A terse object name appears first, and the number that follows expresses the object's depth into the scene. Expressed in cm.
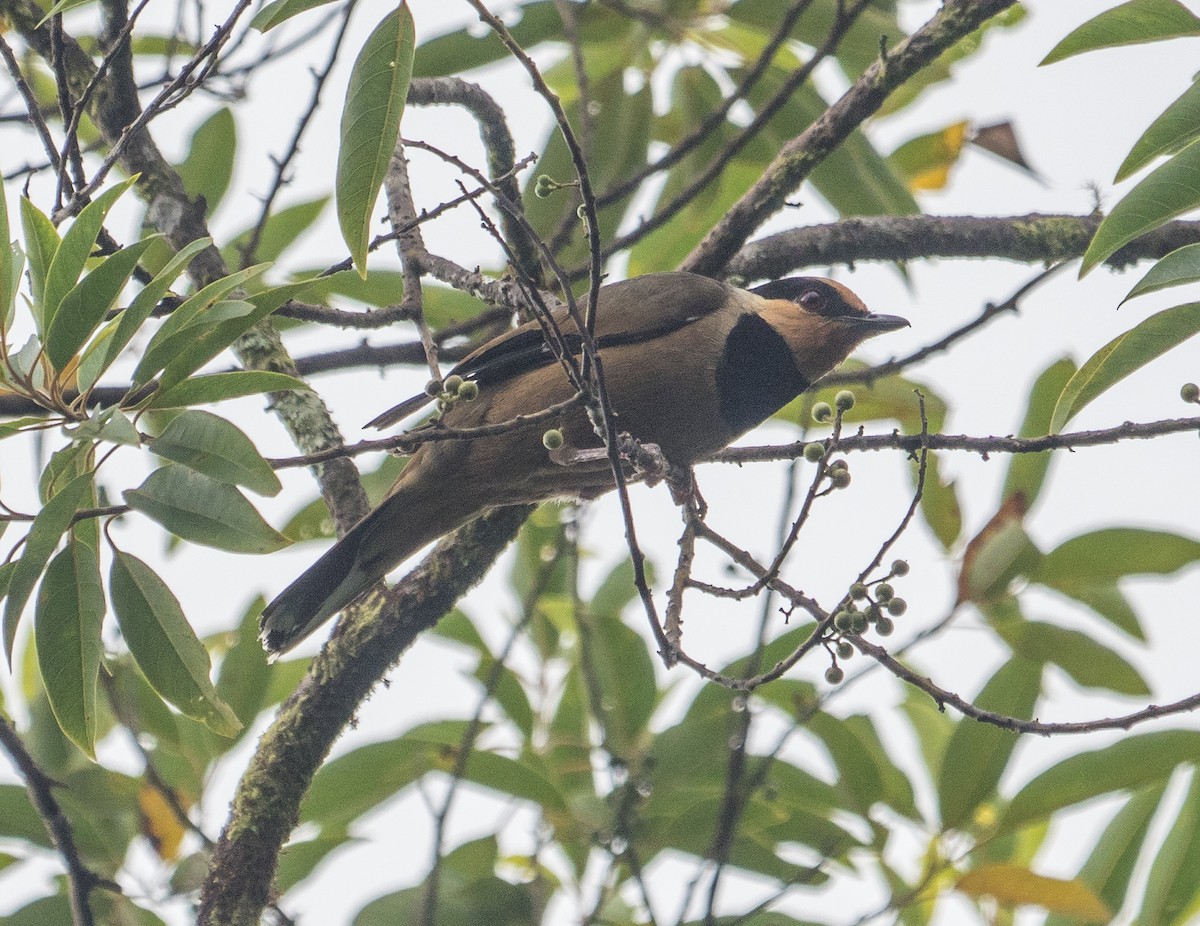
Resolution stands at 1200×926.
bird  766
